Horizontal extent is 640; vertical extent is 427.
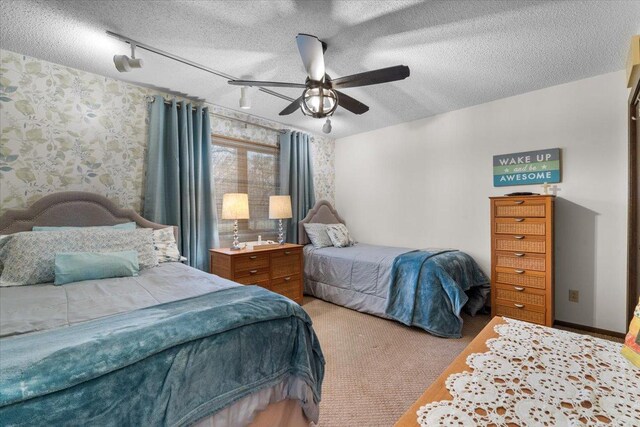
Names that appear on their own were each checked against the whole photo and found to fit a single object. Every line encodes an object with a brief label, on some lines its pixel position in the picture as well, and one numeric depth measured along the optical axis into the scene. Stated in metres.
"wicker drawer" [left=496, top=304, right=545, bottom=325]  2.77
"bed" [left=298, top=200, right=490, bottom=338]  2.76
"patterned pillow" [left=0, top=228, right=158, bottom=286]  1.83
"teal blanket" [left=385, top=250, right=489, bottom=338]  2.73
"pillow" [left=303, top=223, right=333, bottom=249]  4.06
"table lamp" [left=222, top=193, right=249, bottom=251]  3.15
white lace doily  0.72
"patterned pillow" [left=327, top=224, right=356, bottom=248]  4.10
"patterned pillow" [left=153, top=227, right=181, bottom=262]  2.51
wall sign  3.00
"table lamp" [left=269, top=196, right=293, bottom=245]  3.62
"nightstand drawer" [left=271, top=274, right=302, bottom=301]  3.32
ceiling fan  1.80
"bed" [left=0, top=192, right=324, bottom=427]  0.81
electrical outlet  2.88
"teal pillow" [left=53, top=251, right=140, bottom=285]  1.83
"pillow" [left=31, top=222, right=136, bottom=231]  2.19
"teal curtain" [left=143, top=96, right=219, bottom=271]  2.88
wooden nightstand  2.97
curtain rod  3.02
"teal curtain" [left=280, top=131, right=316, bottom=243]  4.12
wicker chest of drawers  2.72
